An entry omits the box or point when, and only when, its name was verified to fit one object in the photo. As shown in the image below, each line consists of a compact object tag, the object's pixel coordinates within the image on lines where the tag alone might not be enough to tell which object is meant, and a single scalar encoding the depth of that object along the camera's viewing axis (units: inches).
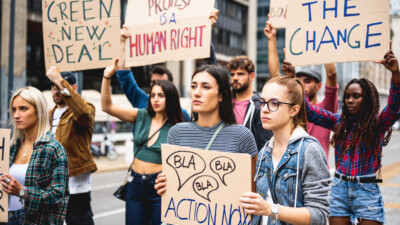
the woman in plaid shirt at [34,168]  107.8
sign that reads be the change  113.1
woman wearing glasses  80.7
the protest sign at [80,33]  147.0
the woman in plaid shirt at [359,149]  124.8
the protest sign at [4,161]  110.1
